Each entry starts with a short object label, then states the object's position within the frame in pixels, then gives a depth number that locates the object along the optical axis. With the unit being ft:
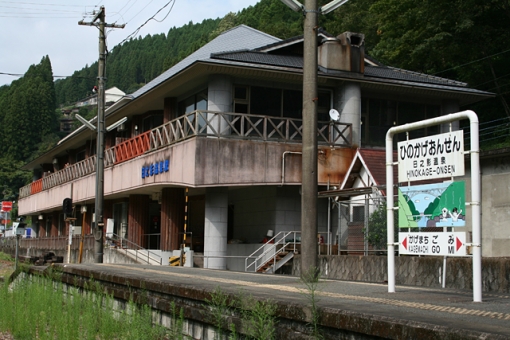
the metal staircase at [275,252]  84.69
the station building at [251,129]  85.97
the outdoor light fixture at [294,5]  40.83
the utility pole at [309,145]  40.47
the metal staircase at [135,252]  99.55
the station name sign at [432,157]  28.68
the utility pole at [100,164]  92.07
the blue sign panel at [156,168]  91.35
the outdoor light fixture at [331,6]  41.86
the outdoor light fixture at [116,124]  98.22
